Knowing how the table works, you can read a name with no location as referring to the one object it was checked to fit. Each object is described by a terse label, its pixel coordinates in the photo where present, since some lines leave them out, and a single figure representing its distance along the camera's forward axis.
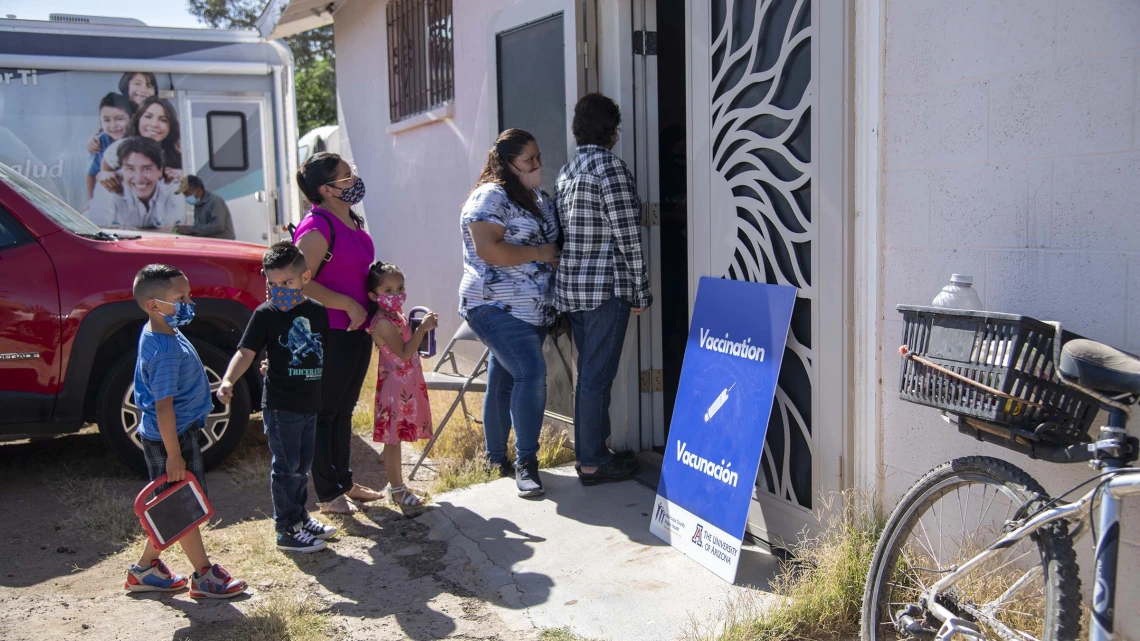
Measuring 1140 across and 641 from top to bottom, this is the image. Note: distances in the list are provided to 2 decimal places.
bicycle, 2.30
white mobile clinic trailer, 8.31
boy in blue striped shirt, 3.75
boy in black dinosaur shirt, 4.06
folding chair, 5.43
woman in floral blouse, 4.75
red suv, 5.25
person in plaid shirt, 4.70
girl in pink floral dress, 4.66
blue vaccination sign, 3.79
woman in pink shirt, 4.48
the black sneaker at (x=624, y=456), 5.18
